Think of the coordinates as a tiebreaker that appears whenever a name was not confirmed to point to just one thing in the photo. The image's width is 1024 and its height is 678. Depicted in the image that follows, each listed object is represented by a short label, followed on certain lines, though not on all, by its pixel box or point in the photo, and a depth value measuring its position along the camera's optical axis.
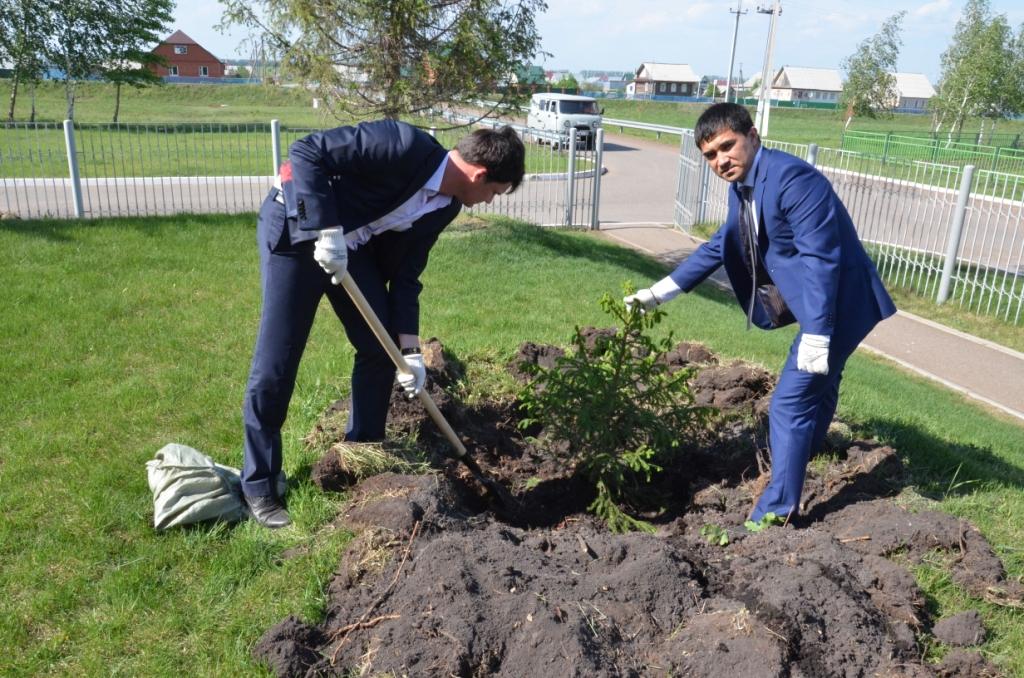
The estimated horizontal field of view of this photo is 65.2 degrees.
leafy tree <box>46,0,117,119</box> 28.00
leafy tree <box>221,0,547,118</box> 9.89
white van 27.84
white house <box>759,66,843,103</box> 94.12
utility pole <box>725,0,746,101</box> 35.88
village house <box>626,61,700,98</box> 97.38
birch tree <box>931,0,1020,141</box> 36.12
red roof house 76.56
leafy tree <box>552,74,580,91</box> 55.84
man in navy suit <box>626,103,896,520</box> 3.51
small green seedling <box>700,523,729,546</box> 3.54
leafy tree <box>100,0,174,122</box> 29.48
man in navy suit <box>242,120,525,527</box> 3.29
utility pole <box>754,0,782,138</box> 22.14
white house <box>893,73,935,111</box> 88.88
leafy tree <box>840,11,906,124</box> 40.75
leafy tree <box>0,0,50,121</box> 27.36
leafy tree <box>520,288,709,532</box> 4.15
